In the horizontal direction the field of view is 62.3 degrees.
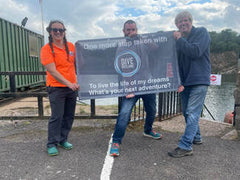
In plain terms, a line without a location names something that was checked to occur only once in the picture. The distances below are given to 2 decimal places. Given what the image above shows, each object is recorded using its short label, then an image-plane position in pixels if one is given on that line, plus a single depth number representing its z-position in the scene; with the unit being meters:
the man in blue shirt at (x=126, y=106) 2.98
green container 7.71
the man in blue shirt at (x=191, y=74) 2.81
